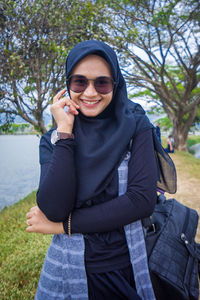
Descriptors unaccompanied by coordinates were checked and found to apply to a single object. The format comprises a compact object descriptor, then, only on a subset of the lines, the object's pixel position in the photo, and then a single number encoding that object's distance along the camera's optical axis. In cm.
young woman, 105
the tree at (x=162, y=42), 752
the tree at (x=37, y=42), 441
